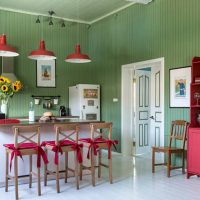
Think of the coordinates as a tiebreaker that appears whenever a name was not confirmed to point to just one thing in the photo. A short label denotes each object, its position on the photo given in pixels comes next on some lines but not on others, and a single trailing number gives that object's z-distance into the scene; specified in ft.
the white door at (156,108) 21.72
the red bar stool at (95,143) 14.94
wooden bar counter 14.66
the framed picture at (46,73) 25.71
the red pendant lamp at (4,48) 14.29
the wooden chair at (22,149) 12.87
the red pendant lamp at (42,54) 15.90
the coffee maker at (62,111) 25.91
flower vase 15.76
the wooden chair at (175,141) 17.01
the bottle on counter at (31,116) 16.26
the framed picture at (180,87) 18.20
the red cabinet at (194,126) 16.02
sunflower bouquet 15.37
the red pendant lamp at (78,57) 17.42
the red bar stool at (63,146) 13.81
